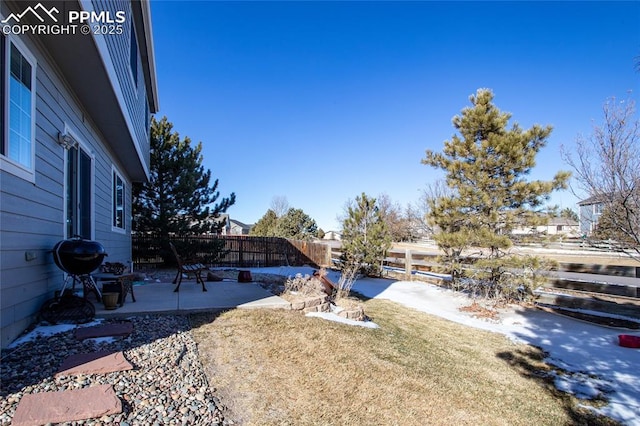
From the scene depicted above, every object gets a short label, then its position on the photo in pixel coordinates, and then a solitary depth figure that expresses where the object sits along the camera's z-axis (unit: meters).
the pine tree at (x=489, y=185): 6.95
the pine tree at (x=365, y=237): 10.89
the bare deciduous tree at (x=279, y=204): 34.66
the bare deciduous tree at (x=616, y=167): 4.96
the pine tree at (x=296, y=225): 25.16
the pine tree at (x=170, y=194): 11.80
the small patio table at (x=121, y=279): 4.28
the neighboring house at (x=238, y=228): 46.47
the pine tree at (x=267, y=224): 27.17
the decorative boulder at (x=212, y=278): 7.82
